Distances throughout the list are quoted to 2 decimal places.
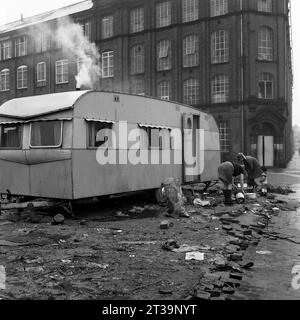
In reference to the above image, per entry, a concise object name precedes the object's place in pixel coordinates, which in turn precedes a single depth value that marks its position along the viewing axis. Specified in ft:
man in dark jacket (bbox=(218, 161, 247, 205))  42.11
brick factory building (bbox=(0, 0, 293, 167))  112.98
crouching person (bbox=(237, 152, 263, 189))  49.60
